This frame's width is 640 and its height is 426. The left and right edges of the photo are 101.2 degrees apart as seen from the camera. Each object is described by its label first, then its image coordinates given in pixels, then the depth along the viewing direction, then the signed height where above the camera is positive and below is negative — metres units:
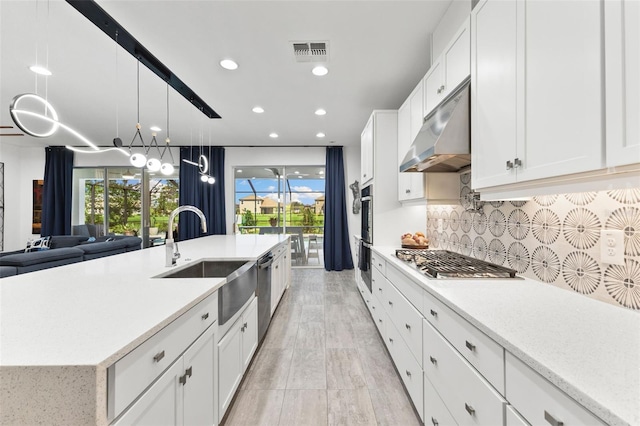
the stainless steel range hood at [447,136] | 1.59 +0.51
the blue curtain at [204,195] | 5.94 +0.46
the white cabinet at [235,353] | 1.49 -0.92
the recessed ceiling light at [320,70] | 2.73 +1.54
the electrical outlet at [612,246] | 1.03 -0.12
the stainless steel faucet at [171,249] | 1.78 -0.23
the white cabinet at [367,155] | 3.24 +0.81
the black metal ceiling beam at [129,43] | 1.95 +1.54
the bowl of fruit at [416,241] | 2.71 -0.26
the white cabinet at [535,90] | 0.85 +0.51
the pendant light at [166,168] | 3.13 +0.56
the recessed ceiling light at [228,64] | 2.62 +1.54
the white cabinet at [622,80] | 0.72 +0.39
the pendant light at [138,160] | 2.67 +0.57
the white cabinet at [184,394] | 0.84 -0.68
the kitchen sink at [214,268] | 2.23 -0.46
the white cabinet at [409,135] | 2.38 +0.81
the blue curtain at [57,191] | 5.88 +0.53
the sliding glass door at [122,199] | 6.18 +0.38
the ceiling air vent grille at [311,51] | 2.35 +1.54
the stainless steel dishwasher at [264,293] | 2.40 -0.76
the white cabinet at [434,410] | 1.20 -0.95
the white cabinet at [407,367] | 1.53 -1.01
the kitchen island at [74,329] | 0.65 -0.36
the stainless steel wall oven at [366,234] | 3.18 -0.24
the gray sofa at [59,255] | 2.82 -0.52
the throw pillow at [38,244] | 4.90 -0.59
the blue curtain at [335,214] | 5.85 +0.04
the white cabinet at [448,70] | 1.61 +1.02
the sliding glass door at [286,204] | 6.18 +0.27
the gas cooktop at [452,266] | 1.47 -0.32
